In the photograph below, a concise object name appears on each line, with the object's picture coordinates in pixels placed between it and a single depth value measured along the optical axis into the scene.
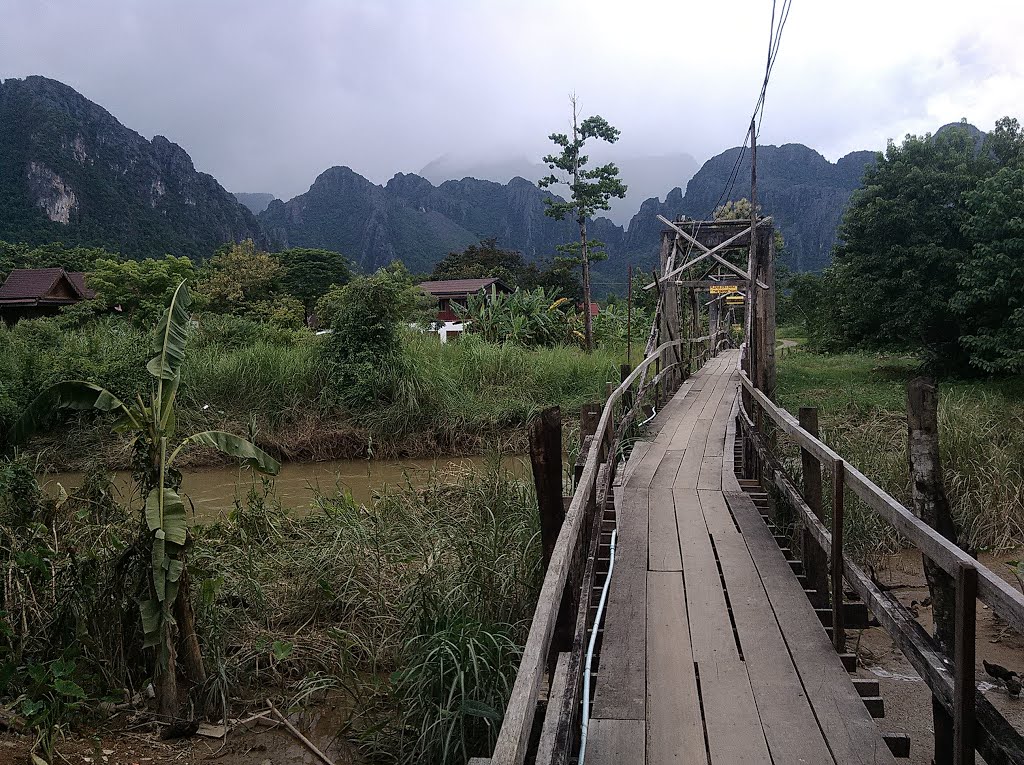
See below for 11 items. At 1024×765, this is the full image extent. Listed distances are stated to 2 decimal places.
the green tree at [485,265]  46.12
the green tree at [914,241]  14.81
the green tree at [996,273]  12.71
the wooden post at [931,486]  3.29
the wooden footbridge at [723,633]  2.25
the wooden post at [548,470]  3.40
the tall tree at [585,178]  25.34
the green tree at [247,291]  30.72
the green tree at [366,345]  14.12
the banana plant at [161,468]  4.09
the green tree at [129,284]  26.44
